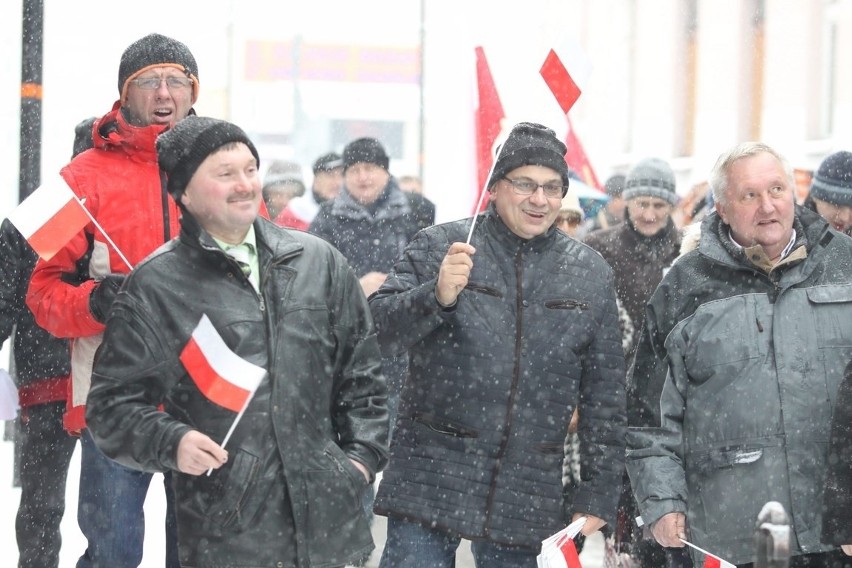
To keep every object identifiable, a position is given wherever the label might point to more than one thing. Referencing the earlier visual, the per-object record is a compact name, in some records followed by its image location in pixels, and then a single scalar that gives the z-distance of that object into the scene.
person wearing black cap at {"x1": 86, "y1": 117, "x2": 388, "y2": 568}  8.16
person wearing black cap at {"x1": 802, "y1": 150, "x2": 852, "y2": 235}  12.97
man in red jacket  10.05
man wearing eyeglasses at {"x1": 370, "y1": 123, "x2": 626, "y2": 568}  9.72
